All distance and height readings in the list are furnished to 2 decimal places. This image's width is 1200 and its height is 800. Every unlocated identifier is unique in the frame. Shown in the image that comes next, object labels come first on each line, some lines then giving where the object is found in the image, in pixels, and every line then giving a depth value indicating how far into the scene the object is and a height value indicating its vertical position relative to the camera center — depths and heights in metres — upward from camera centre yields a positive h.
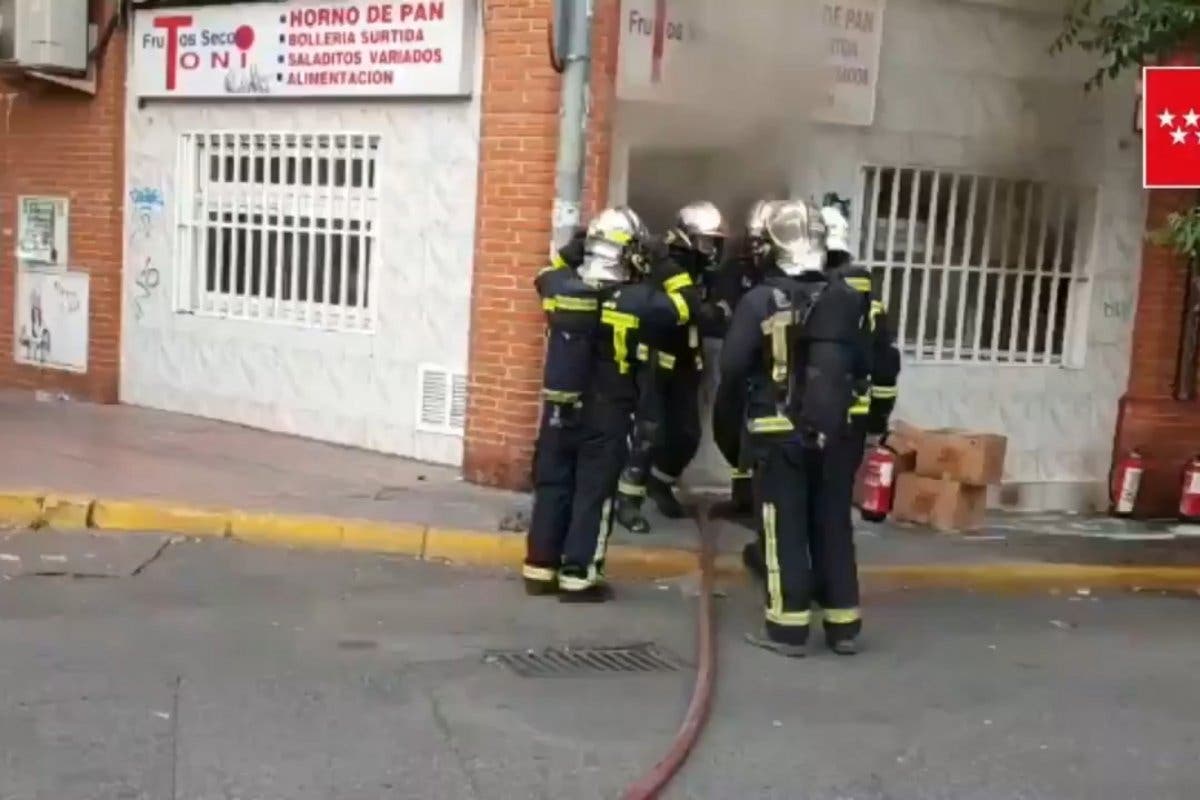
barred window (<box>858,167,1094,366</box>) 10.12 -0.13
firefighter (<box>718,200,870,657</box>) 6.50 -0.77
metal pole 8.12 +0.51
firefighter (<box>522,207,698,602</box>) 7.09 -0.79
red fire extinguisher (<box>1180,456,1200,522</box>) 10.59 -1.62
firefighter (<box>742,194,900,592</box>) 6.93 -0.62
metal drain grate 6.16 -1.82
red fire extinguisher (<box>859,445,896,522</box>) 9.44 -1.50
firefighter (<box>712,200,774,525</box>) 8.40 -1.06
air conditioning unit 11.31 +1.10
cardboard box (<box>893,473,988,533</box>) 9.44 -1.63
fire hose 4.81 -1.75
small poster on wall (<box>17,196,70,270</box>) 12.05 -0.39
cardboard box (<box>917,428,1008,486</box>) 9.34 -1.31
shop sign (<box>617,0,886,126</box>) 8.91 +1.04
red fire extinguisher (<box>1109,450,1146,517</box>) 10.79 -1.61
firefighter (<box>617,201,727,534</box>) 8.26 -0.91
